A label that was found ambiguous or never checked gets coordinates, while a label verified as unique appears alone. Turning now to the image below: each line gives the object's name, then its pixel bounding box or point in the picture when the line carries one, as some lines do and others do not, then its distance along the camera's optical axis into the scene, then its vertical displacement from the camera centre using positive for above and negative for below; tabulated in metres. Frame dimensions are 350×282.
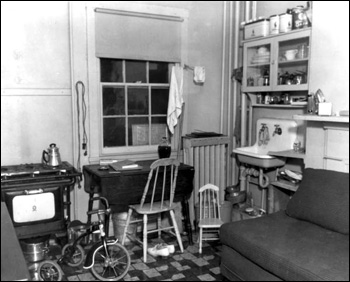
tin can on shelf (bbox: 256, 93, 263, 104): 2.87 +0.00
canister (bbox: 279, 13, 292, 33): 2.42 +0.48
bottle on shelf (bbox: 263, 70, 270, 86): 2.65 +0.13
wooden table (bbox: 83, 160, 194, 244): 2.25 -0.52
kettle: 2.23 -0.34
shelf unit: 2.36 +0.23
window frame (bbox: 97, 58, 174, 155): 2.56 -0.09
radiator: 2.74 -0.44
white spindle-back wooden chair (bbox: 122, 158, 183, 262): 2.27 -0.57
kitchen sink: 2.26 -0.29
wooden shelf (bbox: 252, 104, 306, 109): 2.48 -0.05
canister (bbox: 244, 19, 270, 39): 2.62 +0.48
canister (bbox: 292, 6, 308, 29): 2.32 +0.49
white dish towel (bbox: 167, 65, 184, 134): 2.72 +0.01
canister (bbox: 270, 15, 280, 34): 2.49 +0.48
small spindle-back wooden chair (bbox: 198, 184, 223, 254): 2.42 -0.77
